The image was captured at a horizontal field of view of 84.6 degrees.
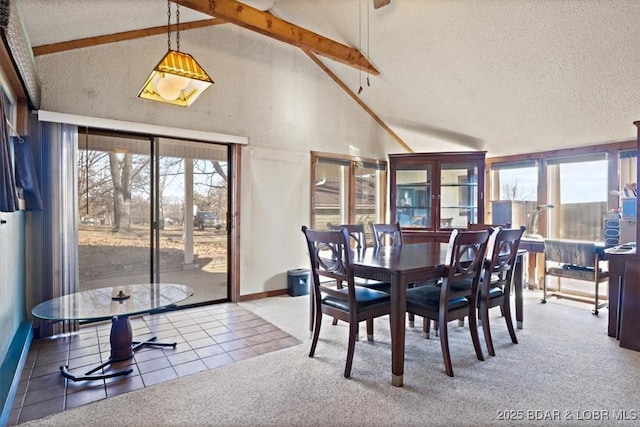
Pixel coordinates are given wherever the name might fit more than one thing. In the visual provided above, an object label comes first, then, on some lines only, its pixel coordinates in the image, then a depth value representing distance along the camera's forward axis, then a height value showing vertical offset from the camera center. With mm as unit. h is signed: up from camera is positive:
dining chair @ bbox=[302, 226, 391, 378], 2385 -638
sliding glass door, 3570 -41
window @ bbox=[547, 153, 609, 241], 4301 +165
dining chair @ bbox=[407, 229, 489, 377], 2383 -635
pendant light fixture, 2180 +845
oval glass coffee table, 2264 -673
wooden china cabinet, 4941 +237
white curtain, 3104 -50
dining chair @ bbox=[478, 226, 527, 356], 2697 -591
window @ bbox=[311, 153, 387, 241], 5012 +281
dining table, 2238 -439
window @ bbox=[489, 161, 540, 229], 4891 +210
